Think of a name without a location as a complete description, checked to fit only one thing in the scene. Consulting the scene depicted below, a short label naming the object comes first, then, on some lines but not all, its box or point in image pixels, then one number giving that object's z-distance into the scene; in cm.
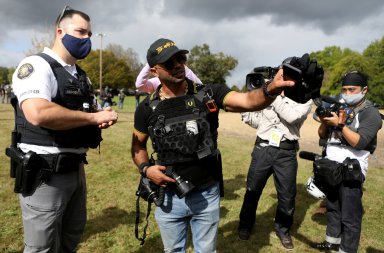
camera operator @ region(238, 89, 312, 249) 414
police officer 226
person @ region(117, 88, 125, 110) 2675
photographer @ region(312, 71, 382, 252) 345
